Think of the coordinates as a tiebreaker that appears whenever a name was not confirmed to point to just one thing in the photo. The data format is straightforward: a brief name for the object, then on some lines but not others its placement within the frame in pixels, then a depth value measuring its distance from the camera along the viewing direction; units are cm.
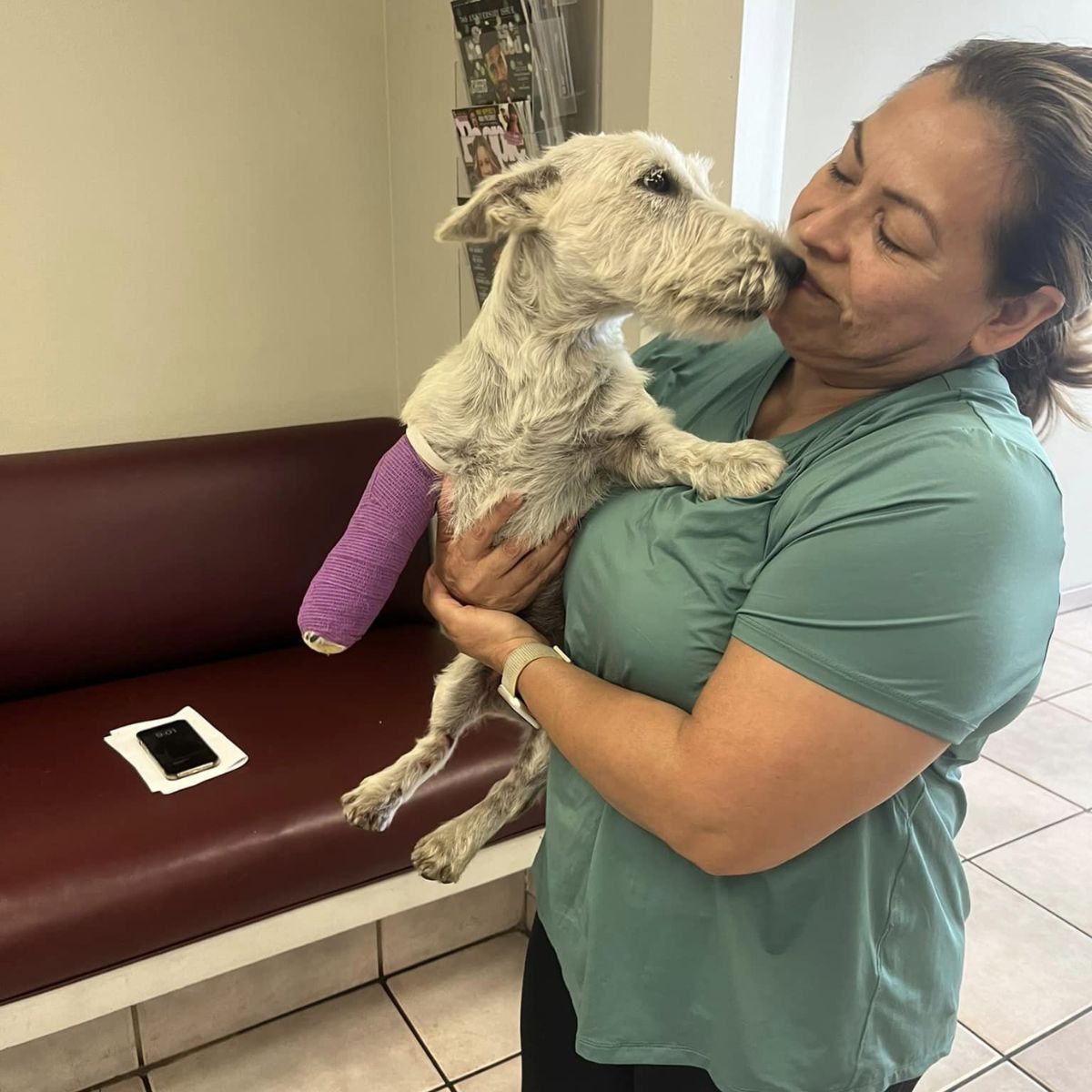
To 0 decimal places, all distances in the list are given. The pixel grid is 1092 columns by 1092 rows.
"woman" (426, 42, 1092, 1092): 77
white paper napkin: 198
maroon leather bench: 175
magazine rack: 195
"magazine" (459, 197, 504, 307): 232
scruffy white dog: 117
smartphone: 201
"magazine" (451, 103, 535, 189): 207
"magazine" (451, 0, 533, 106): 201
